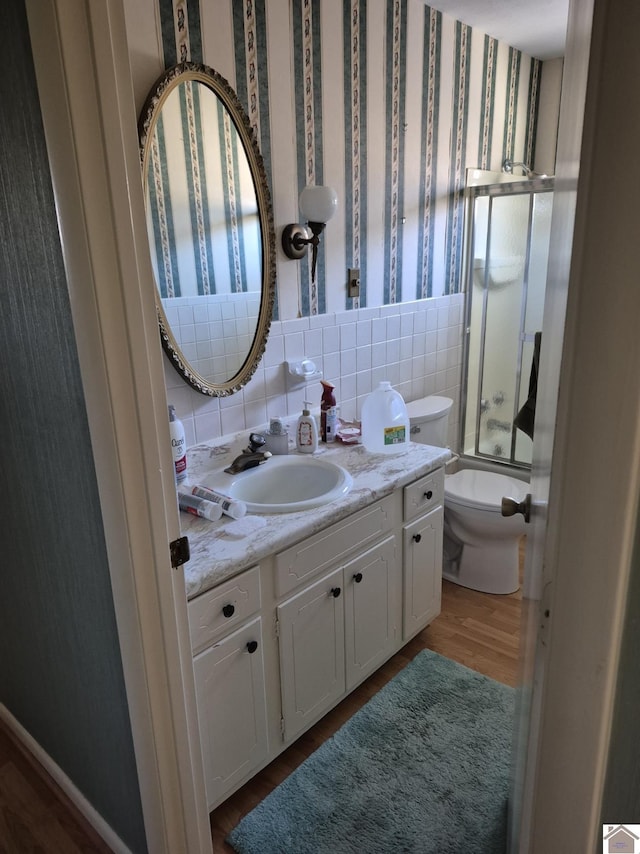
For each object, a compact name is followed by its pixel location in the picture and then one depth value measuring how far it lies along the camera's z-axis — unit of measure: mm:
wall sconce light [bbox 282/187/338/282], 2018
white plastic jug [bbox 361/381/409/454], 2037
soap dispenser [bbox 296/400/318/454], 1996
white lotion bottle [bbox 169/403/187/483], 1685
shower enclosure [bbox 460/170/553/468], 2945
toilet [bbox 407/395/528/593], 2430
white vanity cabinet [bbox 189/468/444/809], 1406
